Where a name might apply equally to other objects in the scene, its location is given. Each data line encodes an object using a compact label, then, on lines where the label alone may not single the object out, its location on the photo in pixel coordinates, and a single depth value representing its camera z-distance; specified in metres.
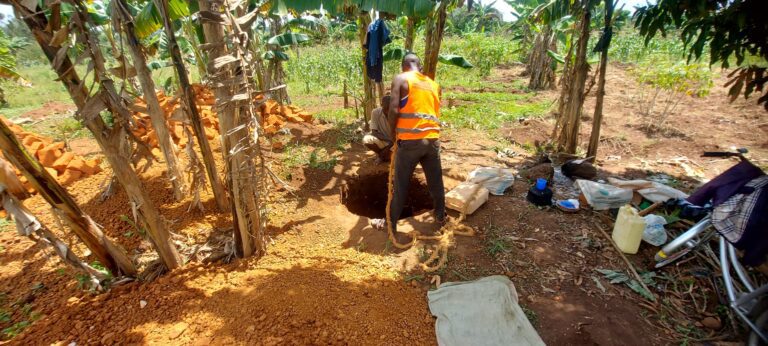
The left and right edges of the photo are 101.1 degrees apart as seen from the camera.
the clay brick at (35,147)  4.33
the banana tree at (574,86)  4.58
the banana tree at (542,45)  11.09
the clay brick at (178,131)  5.48
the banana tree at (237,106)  2.03
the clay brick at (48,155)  4.30
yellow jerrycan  3.02
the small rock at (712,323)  2.41
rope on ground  2.94
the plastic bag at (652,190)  3.65
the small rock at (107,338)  2.02
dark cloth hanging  4.79
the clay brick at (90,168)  4.53
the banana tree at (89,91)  1.77
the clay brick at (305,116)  7.02
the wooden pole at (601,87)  4.20
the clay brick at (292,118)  6.70
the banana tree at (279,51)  7.09
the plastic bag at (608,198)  3.71
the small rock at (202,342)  2.04
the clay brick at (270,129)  5.87
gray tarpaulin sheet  2.21
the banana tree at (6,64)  7.12
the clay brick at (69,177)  4.26
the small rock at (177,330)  2.08
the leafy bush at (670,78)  5.95
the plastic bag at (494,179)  4.10
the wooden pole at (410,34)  5.32
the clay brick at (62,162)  4.30
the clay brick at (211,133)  5.76
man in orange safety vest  3.02
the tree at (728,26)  2.78
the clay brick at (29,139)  4.41
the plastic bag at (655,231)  3.10
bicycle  2.13
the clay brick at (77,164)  4.41
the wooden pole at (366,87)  5.84
